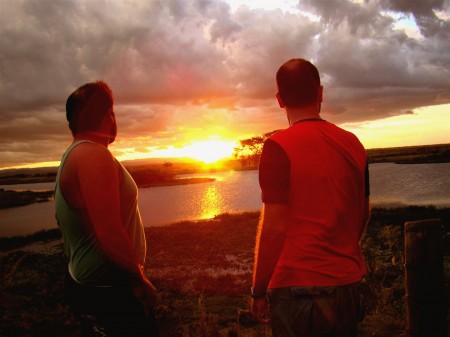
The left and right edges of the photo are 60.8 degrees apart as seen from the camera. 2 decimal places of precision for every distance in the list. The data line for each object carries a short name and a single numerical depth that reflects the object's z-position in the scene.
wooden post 3.39
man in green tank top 2.30
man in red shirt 2.12
